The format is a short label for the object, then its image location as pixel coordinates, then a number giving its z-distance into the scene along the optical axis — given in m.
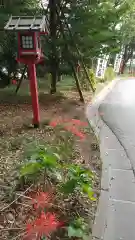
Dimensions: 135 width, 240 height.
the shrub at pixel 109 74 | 9.02
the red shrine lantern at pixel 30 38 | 2.80
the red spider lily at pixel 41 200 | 1.49
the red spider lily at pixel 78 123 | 2.69
